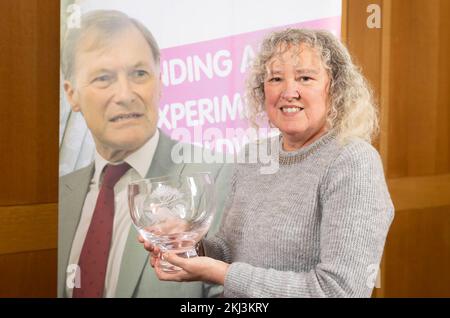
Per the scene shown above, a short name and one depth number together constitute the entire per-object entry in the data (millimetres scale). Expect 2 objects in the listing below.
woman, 1396
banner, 1863
